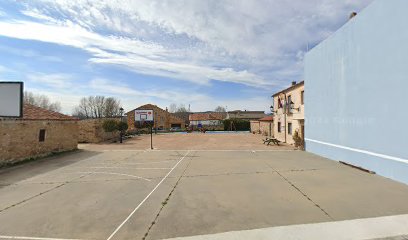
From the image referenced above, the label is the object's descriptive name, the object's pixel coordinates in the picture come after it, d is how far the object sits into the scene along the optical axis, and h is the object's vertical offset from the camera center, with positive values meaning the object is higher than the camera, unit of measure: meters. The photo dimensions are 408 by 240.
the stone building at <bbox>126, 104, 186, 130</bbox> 59.30 +1.42
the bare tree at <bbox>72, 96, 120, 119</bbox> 86.69 +5.83
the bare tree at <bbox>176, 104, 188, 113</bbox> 122.22 +6.64
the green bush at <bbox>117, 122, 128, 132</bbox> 31.67 -0.25
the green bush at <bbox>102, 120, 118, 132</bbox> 30.39 -0.12
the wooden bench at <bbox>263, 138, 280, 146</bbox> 25.72 -1.67
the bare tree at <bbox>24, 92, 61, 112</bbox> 79.54 +7.44
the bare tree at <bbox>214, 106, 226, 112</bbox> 125.89 +7.31
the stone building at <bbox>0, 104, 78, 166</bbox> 15.67 -0.74
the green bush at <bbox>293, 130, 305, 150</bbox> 21.78 -1.43
